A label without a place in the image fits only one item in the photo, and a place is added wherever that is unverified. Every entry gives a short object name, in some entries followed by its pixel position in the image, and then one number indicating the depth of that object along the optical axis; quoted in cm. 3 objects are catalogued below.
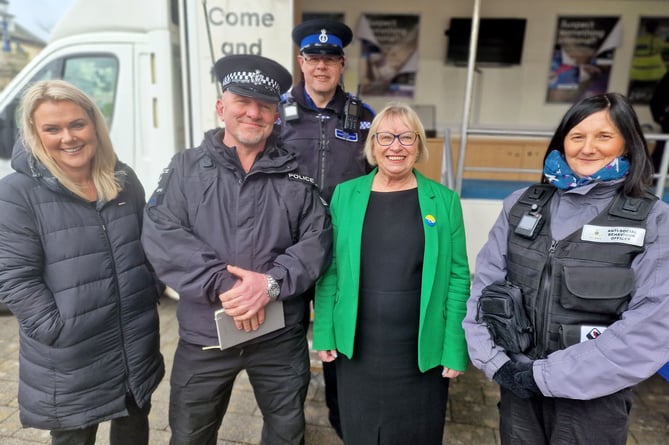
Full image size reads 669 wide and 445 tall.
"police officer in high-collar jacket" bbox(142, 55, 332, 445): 155
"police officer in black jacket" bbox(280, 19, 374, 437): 219
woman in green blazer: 171
